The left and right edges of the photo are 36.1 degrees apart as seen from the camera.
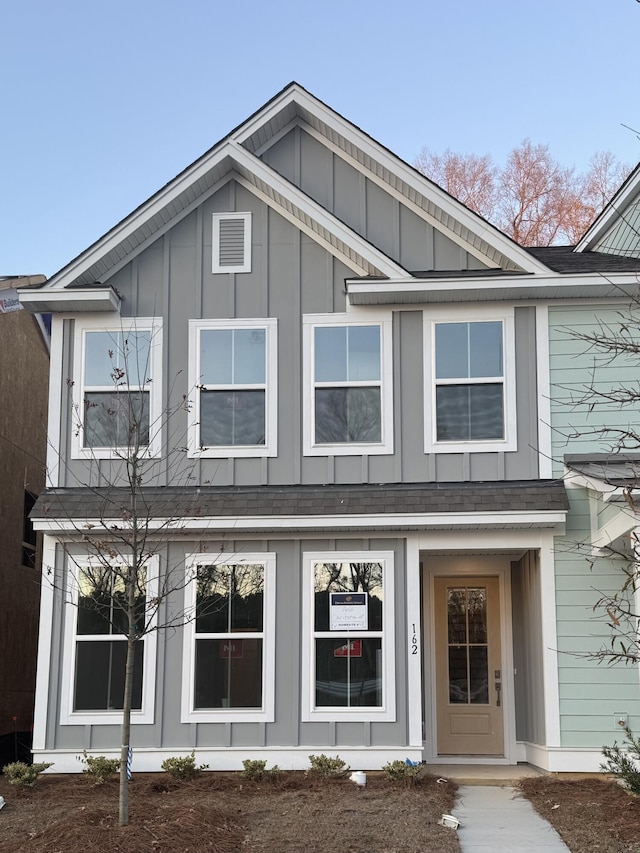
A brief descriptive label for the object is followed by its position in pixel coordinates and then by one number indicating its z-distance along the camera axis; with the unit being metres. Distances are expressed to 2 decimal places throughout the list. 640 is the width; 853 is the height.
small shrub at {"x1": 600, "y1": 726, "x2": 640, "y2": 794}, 8.84
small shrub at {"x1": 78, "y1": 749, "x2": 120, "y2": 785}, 10.41
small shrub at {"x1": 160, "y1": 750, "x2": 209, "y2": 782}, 10.41
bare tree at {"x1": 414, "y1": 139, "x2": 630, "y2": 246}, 24.94
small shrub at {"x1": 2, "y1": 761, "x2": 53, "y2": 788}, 10.18
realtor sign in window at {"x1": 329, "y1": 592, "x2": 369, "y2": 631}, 11.20
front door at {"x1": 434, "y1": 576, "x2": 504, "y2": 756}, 12.48
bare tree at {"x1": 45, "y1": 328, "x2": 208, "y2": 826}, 11.20
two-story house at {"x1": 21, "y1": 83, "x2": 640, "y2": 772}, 11.01
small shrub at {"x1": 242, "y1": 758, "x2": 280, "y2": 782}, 10.45
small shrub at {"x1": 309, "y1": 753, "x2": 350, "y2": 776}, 10.46
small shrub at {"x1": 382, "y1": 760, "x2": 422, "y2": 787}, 10.13
